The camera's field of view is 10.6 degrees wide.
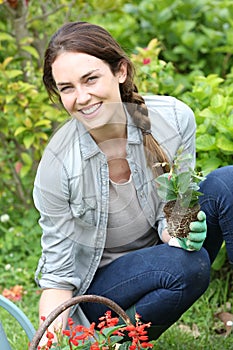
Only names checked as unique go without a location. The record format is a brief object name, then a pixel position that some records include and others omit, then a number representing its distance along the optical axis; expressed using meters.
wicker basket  2.70
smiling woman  3.48
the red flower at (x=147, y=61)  5.19
